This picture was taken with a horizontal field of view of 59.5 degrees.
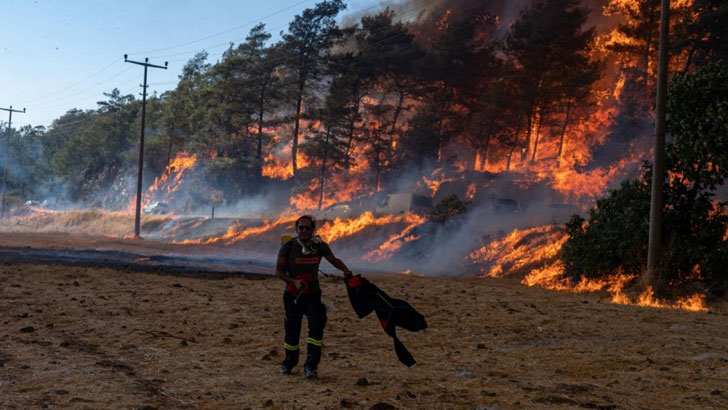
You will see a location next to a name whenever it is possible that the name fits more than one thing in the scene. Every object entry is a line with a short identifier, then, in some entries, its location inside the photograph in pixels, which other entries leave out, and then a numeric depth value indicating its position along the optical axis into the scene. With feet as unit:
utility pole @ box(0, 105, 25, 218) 227.03
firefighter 24.80
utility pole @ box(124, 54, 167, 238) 143.33
